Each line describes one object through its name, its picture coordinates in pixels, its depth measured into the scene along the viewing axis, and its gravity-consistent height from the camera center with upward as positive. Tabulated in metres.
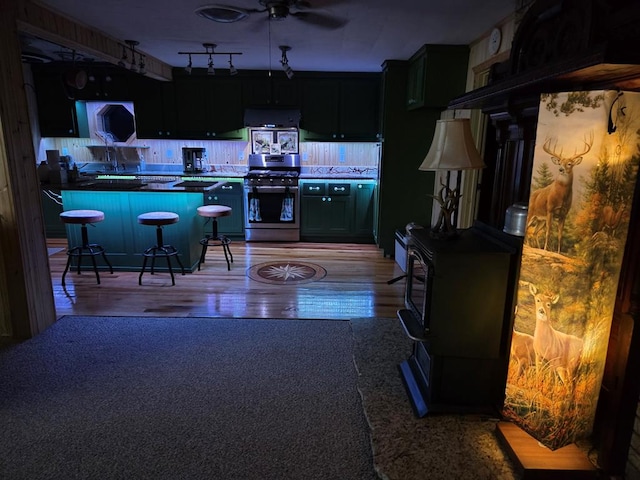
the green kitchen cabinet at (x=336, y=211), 5.96 -0.78
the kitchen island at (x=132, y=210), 4.41 -0.60
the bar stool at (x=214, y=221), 4.57 -0.77
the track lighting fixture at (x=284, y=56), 4.27 +1.00
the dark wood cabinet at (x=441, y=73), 4.09 +0.82
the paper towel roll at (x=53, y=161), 4.43 -0.10
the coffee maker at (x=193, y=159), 6.24 -0.08
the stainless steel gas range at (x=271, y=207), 5.91 -0.73
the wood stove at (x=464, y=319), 2.02 -0.80
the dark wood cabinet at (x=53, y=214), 5.84 -0.86
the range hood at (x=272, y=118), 5.91 +0.52
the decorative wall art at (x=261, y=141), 6.28 +0.20
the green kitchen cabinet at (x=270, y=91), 5.97 +0.90
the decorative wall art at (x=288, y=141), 6.27 +0.21
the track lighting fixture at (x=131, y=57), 4.21 +1.03
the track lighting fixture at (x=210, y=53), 4.35 +1.10
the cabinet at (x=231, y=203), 5.98 -0.70
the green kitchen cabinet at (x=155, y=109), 5.99 +0.63
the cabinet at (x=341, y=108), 5.93 +0.68
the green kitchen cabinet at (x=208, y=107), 5.99 +0.66
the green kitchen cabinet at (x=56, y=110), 5.95 +0.60
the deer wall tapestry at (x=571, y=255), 1.56 -0.38
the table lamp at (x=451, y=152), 2.17 +0.03
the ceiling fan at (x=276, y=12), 2.95 +1.05
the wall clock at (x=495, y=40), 3.27 +0.92
